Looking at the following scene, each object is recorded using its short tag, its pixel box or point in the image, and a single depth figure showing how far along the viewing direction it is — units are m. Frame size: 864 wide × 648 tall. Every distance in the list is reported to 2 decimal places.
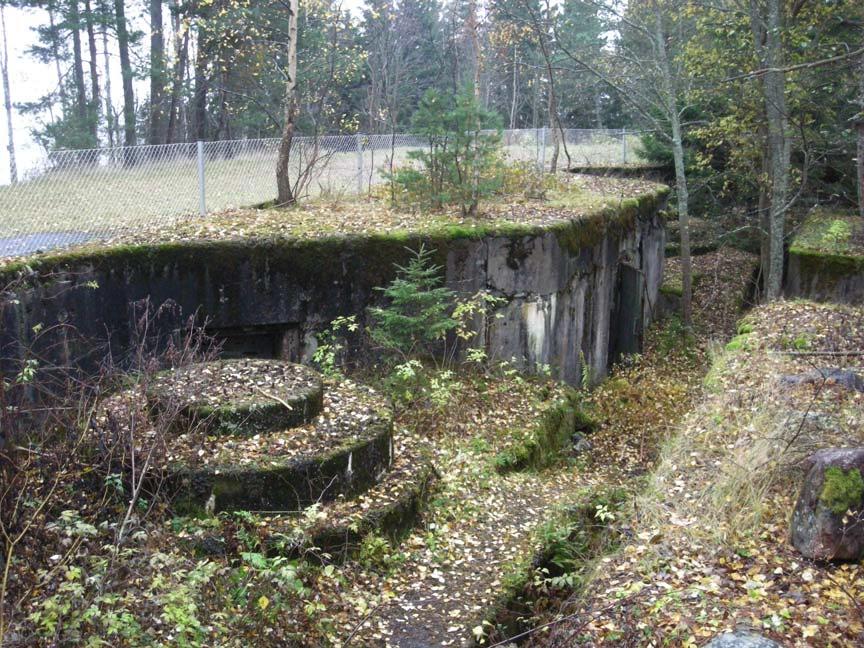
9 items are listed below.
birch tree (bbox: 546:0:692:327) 15.11
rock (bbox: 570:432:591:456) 11.09
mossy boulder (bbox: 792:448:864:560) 4.89
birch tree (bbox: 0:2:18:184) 31.74
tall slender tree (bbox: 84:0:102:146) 23.48
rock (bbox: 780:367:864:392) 7.50
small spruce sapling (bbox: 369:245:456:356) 10.30
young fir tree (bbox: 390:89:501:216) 12.44
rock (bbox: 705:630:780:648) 4.24
